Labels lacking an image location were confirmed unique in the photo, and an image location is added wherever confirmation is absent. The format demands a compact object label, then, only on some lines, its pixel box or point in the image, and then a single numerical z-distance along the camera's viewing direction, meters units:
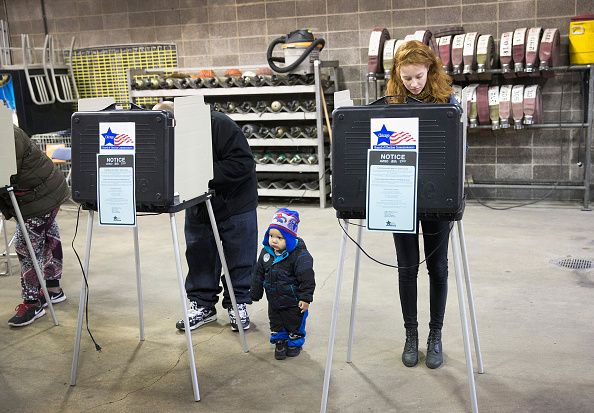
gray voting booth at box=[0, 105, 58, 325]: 3.95
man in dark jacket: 3.87
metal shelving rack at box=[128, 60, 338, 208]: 7.43
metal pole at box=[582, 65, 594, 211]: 6.78
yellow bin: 6.65
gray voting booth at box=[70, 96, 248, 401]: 3.16
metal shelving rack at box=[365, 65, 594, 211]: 6.73
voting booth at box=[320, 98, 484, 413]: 2.72
